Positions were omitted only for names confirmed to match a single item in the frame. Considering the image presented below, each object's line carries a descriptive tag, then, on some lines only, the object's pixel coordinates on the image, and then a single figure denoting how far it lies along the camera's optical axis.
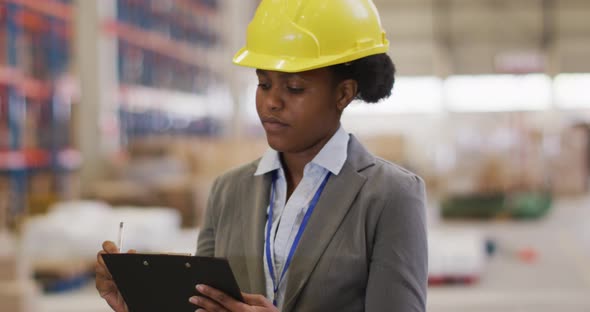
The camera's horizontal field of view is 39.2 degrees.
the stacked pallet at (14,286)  3.67
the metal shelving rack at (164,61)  11.20
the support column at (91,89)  8.83
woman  1.57
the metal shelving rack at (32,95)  7.48
